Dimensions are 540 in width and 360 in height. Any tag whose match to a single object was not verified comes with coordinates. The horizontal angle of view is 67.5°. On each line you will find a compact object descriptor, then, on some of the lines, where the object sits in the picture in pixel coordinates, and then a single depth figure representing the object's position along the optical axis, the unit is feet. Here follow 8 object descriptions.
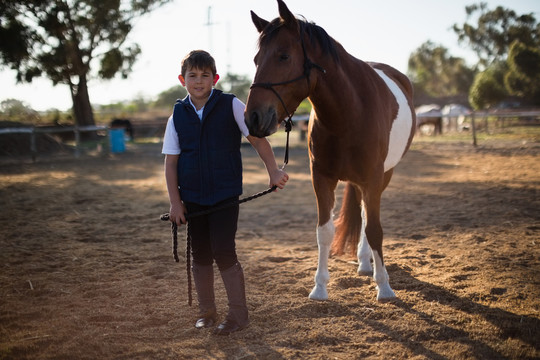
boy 8.18
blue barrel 52.80
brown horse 8.05
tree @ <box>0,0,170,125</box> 60.03
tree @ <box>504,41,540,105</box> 99.81
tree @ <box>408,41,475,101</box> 198.70
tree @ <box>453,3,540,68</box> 148.15
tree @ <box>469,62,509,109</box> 108.58
